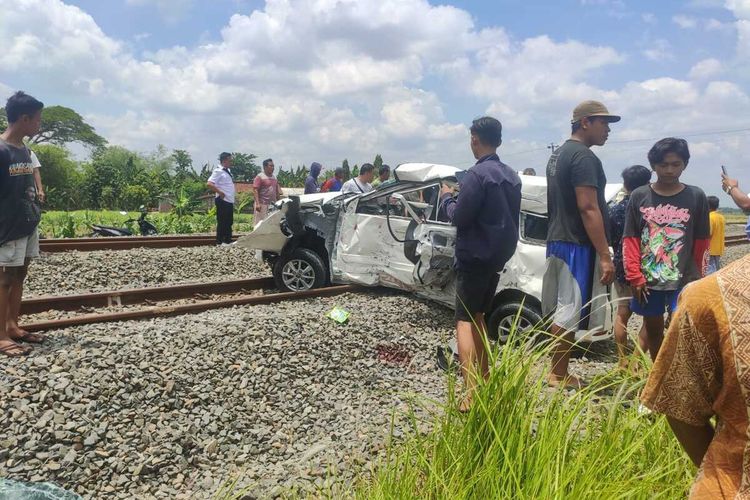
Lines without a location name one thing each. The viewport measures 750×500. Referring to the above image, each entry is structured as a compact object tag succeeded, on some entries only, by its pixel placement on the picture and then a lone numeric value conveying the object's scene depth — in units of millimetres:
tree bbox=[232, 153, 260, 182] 78800
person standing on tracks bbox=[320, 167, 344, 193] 12766
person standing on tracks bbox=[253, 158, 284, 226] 13195
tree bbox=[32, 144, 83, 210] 47125
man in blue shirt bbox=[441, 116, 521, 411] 4215
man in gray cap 4133
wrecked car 6324
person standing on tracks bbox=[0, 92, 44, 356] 4719
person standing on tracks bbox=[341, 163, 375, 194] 10406
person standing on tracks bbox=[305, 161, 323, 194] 12805
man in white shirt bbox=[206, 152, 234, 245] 12320
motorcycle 15055
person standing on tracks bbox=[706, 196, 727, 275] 7848
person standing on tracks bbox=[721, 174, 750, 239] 4863
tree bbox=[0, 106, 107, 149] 76312
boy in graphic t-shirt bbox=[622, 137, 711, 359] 4102
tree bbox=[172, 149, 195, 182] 78938
